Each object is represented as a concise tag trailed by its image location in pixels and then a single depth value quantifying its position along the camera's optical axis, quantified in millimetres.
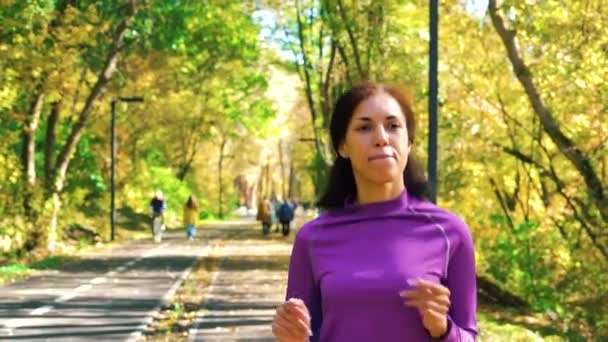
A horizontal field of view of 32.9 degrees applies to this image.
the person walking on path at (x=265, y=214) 45938
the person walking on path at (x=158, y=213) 36812
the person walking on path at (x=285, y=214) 43969
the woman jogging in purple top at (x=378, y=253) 2475
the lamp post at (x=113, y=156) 38356
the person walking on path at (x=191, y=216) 37312
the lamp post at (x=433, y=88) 15508
